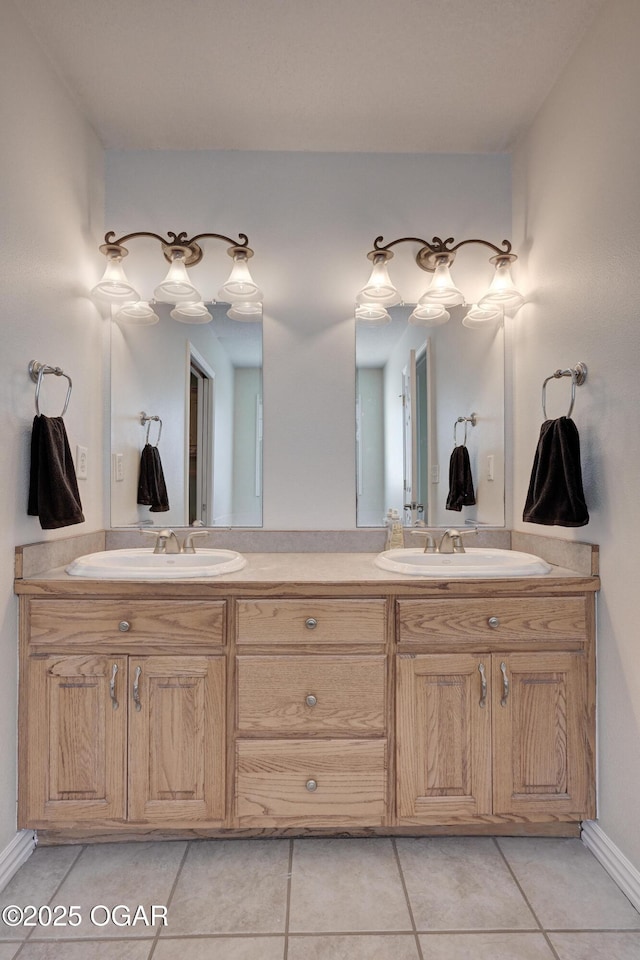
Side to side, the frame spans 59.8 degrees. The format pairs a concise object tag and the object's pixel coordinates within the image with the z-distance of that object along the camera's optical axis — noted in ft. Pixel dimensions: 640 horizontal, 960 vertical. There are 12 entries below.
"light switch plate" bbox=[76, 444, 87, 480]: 6.68
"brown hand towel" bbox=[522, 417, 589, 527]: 5.49
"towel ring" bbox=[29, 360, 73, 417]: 5.58
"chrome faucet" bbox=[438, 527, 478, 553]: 6.59
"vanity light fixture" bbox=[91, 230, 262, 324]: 6.86
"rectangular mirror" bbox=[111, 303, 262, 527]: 7.24
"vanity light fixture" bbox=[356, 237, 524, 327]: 7.00
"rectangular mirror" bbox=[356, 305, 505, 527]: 7.28
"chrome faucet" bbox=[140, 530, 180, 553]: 6.58
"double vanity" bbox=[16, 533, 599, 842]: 5.33
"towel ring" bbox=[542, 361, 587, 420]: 5.71
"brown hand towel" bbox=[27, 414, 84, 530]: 5.43
